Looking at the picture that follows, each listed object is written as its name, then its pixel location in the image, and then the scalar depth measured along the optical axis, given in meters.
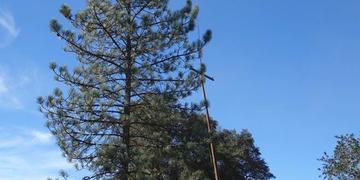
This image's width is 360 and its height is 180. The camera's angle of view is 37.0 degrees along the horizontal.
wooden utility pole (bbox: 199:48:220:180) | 15.40
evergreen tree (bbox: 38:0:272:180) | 15.18
